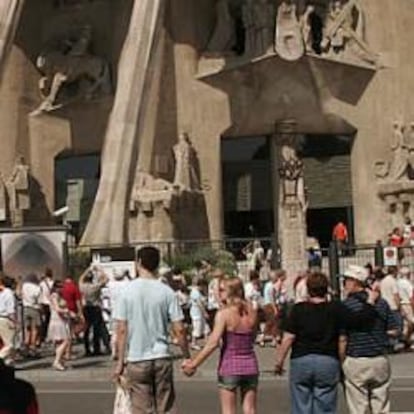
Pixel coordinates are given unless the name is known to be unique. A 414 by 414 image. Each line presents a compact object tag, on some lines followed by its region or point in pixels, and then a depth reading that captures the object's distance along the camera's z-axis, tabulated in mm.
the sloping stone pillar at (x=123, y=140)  28750
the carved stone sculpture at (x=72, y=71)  36812
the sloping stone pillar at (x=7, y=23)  29359
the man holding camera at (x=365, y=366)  8047
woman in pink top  7914
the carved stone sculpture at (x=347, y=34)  36188
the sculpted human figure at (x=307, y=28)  35719
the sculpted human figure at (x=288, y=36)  35438
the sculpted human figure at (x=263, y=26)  36031
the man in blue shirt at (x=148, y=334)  7500
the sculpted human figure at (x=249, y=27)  36338
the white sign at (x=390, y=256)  23062
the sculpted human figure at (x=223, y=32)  36938
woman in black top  7379
